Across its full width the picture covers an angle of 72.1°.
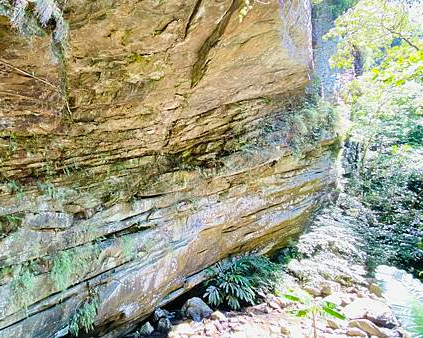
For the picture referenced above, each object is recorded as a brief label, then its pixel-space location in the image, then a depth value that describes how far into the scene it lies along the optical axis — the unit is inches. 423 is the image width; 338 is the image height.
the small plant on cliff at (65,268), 115.4
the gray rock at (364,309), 155.5
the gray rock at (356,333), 138.6
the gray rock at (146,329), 148.6
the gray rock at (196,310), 161.0
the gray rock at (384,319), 148.8
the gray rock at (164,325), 149.0
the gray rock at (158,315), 156.5
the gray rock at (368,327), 139.8
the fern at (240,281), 175.2
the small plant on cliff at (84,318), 121.2
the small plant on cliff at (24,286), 105.9
